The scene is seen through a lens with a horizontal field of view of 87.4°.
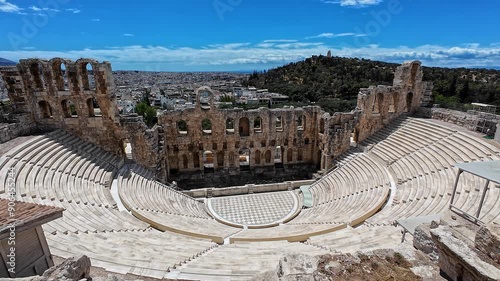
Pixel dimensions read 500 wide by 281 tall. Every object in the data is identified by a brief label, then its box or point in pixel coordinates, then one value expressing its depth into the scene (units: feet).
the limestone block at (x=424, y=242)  18.67
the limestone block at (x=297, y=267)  16.67
